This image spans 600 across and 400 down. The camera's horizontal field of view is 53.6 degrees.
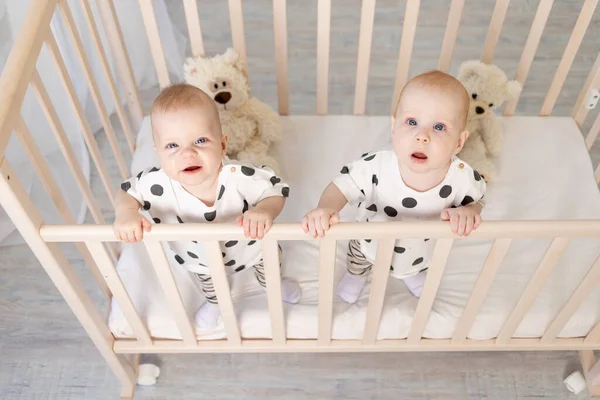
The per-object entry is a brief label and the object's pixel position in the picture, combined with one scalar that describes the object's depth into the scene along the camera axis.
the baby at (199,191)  0.93
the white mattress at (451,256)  1.20
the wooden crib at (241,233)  0.87
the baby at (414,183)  0.95
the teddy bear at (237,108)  1.35
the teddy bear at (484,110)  1.38
